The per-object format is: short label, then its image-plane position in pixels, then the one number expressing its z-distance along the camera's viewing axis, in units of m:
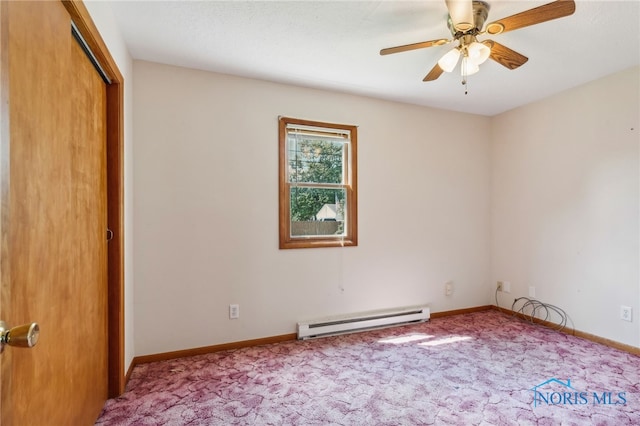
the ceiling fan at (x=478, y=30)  1.48
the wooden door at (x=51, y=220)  0.81
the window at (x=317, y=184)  2.94
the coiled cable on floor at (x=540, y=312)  3.13
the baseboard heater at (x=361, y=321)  2.91
